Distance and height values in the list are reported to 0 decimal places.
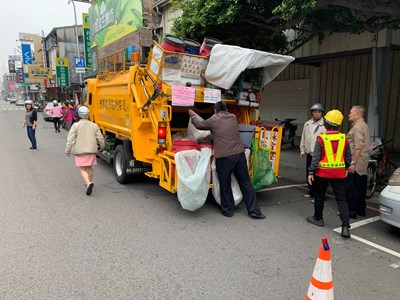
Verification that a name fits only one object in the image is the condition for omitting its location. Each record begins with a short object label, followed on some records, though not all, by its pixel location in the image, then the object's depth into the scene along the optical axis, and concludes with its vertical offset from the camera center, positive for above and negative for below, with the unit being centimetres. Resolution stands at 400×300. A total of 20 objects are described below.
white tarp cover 505 +48
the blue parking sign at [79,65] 2175 +185
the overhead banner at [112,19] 1541 +407
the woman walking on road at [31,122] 1084 -102
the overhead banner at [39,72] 5019 +316
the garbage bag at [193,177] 468 -127
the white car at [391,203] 405 -147
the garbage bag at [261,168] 539 -132
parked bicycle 617 -155
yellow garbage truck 511 -10
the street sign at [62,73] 3472 +209
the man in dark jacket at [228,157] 482 -101
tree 532 +146
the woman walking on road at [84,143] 590 -95
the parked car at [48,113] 2336 -158
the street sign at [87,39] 2462 +411
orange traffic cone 229 -136
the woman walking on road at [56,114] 1700 -119
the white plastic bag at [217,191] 505 -161
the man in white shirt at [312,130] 574 -73
